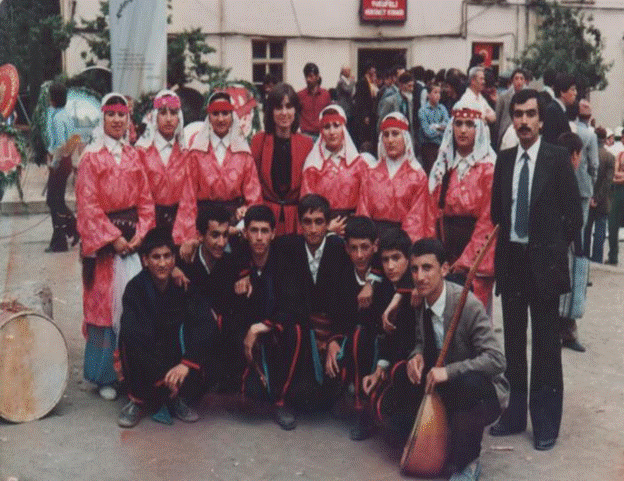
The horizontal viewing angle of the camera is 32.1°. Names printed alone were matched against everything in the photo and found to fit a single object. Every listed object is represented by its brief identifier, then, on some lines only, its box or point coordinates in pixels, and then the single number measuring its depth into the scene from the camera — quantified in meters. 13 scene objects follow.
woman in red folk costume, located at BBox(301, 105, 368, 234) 6.61
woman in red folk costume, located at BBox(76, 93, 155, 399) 6.27
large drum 5.79
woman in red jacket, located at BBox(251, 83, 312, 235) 6.84
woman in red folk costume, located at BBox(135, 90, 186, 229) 6.59
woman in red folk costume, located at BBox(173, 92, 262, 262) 6.59
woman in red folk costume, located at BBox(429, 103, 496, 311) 6.18
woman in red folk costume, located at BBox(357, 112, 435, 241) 6.38
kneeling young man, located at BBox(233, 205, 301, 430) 5.90
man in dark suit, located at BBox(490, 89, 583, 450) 5.46
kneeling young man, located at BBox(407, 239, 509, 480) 5.05
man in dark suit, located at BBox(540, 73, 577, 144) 8.27
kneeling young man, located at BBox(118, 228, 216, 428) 5.82
